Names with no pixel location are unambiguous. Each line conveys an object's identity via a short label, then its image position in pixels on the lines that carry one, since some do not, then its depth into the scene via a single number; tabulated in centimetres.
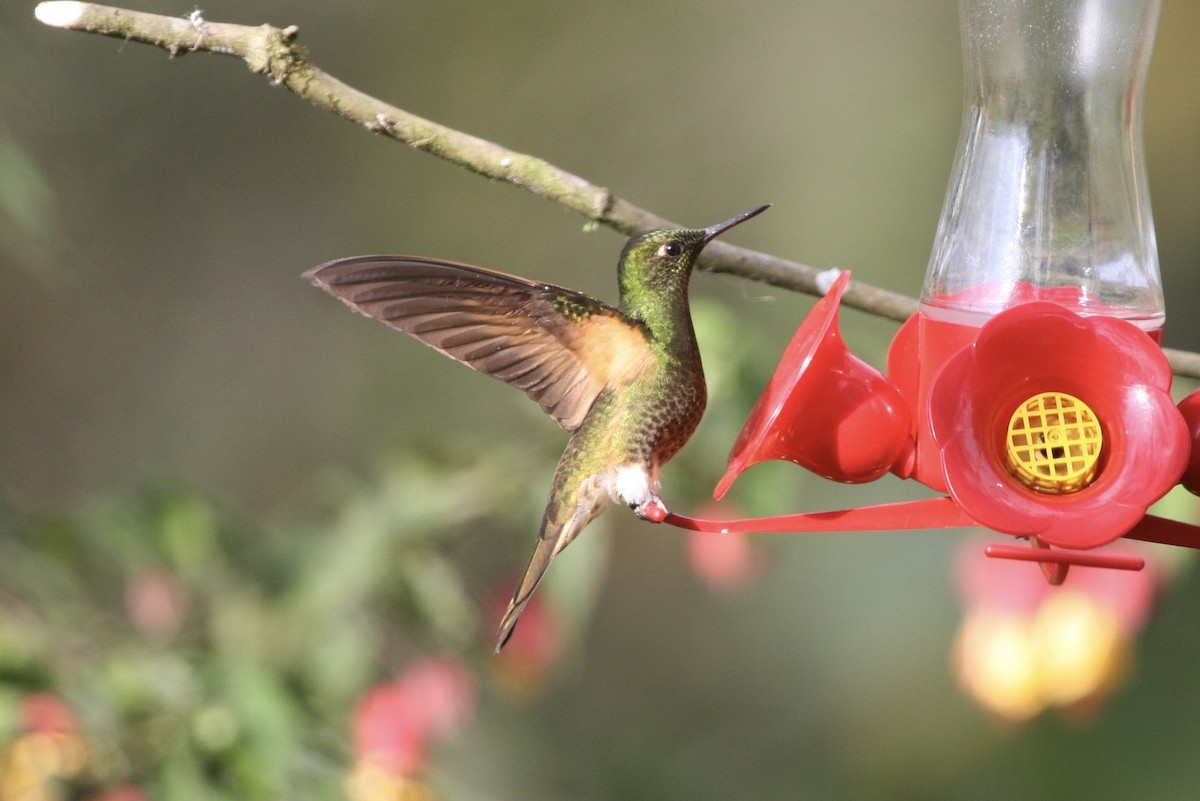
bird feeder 445
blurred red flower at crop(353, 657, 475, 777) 476
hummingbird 450
